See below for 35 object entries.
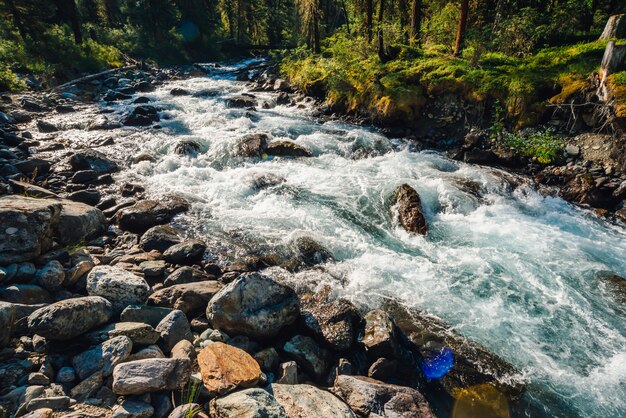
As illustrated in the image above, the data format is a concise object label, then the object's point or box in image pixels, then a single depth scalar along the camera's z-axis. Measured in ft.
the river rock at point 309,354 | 14.35
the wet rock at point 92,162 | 33.63
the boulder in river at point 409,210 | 25.96
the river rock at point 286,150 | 39.86
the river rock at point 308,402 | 10.80
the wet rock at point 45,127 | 43.98
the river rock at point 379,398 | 12.48
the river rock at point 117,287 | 14.40
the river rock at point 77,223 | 20.42
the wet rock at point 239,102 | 59.52
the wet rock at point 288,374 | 13.21
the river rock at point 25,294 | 13.83
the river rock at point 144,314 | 13.63
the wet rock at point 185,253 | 21.20
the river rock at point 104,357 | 10.70
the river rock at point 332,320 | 15.55
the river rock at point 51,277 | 15.39
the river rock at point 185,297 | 15.94
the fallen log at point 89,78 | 64.34
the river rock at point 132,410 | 9.41
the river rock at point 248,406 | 9.53
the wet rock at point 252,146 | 38.96
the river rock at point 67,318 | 11.33
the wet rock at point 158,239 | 22.62
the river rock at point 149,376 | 9.91
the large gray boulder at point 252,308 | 14.92
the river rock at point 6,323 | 10.78
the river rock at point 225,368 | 10.86
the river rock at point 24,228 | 15.93
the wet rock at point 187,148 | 39.01
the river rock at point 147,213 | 25.20
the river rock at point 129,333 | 11.95
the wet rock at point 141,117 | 49.60
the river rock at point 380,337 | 15.07
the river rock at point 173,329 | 13.10
